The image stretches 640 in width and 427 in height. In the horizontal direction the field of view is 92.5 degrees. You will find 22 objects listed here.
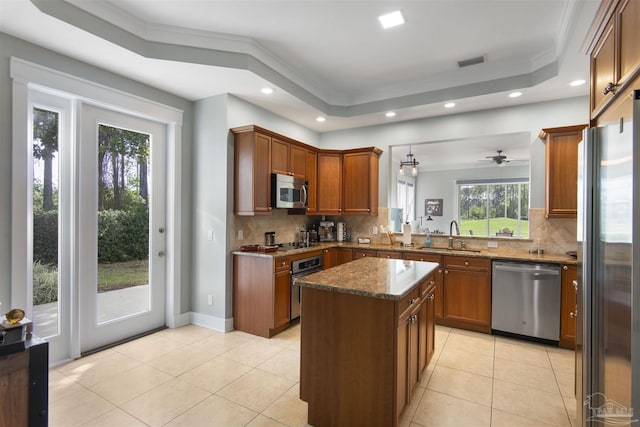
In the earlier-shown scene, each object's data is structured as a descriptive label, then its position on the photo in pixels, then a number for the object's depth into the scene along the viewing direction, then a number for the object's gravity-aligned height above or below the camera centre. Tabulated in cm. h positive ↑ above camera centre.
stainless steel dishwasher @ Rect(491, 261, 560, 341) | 336 -98
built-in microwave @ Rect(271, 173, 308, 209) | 397 +28
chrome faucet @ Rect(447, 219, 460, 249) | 439 -40
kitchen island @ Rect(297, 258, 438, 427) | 184 -86
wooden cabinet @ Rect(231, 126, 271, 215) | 370 +50
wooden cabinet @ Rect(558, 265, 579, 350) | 329 -102
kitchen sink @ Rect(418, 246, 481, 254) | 394 -51
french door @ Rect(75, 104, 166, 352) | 308 -15
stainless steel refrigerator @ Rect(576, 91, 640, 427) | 128 -28
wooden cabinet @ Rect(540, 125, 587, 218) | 353 +50
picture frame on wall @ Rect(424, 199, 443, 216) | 865 +16
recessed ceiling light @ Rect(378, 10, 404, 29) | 271 +175
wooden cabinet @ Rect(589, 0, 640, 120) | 142 +87
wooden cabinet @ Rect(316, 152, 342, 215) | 507 +54
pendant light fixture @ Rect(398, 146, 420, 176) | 605 +99
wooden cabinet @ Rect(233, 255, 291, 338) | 355 -97
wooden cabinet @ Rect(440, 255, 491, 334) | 371 -100
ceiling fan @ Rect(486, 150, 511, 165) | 636 +114
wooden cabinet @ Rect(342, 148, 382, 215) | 492 +51
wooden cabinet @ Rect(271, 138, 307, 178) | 405 +76
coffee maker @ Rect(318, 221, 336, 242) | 531 -34
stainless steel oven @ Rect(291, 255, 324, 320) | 386 -79
